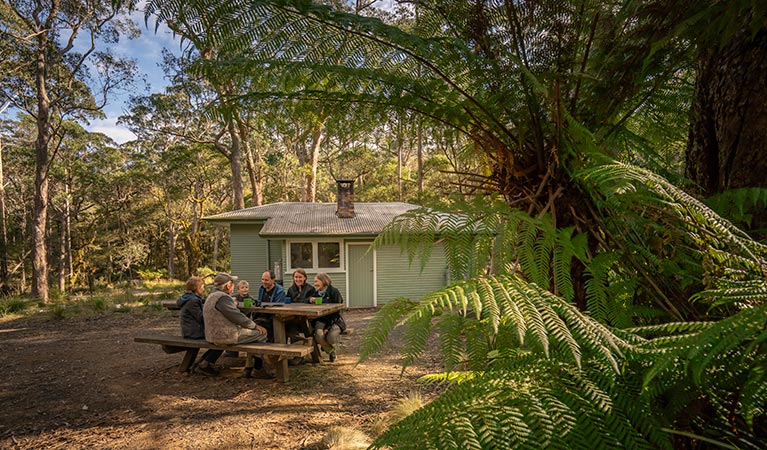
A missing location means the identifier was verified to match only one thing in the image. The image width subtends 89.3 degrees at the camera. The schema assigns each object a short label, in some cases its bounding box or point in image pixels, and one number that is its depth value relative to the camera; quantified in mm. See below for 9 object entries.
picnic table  5575
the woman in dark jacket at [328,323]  6145
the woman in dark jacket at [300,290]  7082
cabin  12336
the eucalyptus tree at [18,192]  26062
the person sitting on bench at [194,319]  5707
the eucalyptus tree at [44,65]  15961
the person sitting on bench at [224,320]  5191
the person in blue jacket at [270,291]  7023
